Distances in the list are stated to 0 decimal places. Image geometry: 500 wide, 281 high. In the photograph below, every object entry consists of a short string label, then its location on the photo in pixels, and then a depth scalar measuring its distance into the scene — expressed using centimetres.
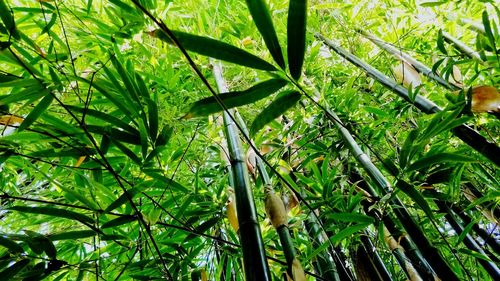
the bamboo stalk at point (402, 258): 110
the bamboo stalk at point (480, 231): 151
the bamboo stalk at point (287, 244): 77
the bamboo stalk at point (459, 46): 152
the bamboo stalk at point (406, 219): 85
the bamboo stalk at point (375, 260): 116
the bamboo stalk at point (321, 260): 100
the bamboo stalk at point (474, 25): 169
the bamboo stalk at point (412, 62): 145
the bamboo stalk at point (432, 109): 95
